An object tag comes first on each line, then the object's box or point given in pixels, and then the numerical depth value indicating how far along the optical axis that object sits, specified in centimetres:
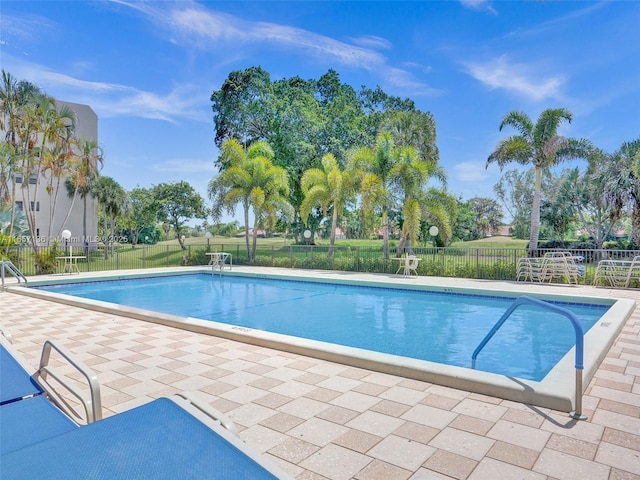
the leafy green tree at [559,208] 3062
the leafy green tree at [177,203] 3162
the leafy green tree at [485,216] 5122
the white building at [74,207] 2838
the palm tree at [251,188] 1805
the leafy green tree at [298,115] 2480
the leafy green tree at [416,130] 2387
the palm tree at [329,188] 1648
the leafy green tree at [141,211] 3284
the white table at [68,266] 1386
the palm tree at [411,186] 1441
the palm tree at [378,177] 1468
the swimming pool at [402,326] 374
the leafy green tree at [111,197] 2884
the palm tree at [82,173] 1638
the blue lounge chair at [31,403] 182
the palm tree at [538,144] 1440
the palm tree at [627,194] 1836
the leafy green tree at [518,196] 3832
